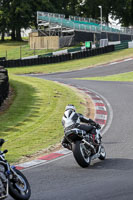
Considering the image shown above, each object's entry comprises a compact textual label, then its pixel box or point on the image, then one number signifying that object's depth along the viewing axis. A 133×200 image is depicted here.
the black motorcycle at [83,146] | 19.12
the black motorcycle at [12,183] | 13.61
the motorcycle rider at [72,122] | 19.94
